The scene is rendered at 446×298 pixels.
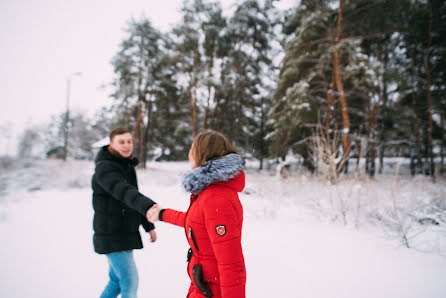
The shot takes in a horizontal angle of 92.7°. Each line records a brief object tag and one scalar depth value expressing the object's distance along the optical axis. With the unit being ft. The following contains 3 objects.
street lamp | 47.19
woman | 3.51
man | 5.59
